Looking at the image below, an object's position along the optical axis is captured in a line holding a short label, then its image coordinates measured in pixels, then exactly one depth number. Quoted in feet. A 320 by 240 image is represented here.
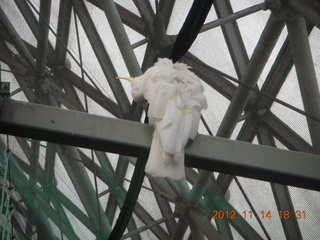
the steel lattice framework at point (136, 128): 23.48
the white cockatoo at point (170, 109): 22.27
